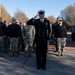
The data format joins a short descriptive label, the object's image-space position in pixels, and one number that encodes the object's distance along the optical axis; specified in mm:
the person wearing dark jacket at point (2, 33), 4599
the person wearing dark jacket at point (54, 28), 4440
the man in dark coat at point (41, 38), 3395
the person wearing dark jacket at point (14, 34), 4465
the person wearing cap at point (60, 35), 4396
